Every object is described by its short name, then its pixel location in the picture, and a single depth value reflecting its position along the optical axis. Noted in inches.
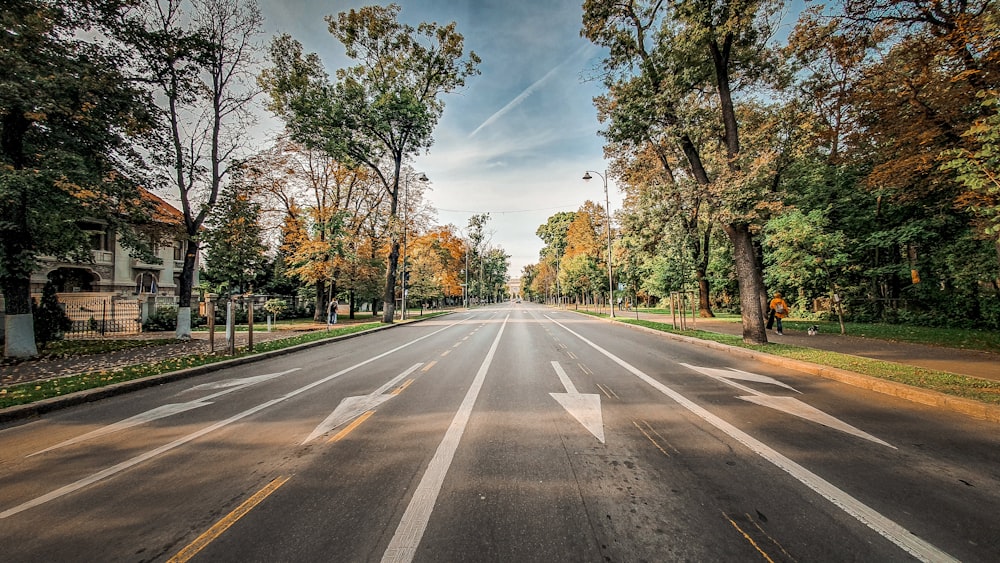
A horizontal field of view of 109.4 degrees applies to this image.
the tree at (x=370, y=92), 841.5
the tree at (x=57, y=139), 374.3
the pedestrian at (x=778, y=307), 578.2
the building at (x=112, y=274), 1042.1
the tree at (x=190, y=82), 541.0
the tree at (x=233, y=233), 583.3
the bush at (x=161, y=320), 776.9
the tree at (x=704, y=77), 430.6
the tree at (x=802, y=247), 561.9
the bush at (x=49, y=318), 543.8
